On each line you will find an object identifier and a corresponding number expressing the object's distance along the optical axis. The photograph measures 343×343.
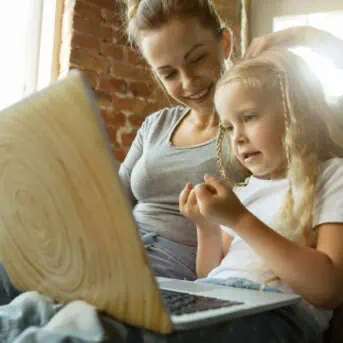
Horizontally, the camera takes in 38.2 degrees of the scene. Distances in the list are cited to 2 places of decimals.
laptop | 0.48
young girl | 0.73
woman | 1.19
